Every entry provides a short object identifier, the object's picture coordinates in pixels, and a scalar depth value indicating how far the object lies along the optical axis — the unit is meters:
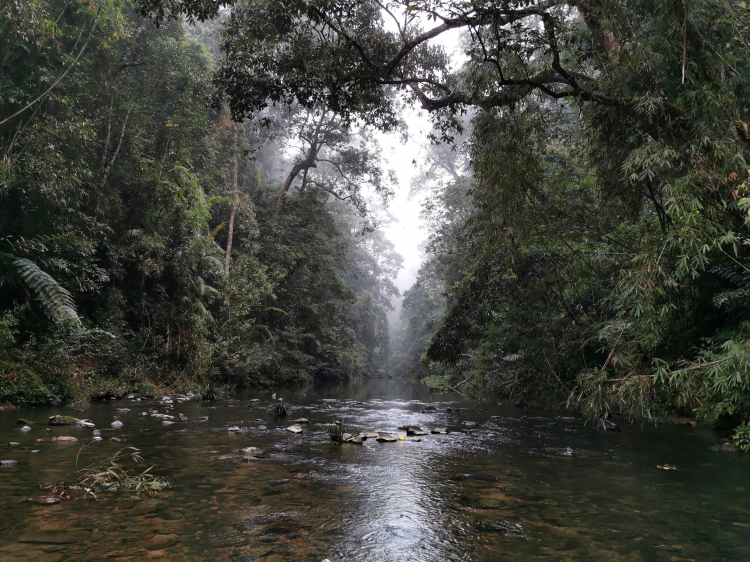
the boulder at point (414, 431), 8.56
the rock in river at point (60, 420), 7.39
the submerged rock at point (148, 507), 3.71
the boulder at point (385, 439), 7.77
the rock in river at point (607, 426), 9.38
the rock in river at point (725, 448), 7.25
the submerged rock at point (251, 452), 6.08
